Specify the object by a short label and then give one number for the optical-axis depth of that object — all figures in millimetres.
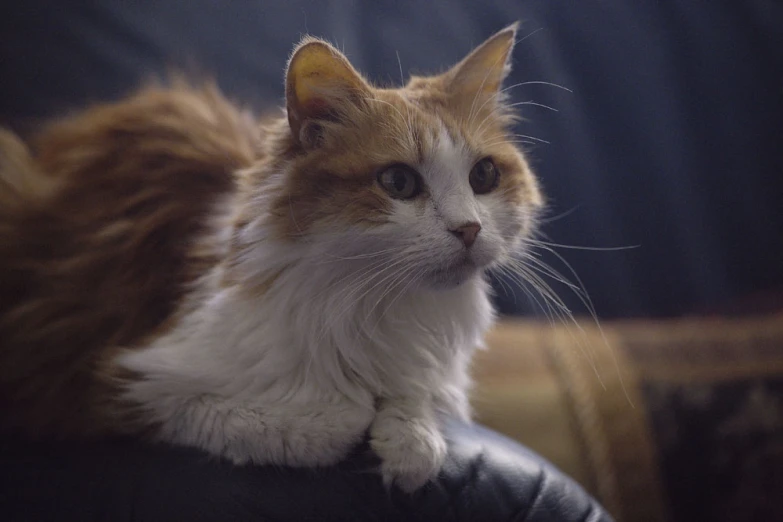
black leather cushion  771
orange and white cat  806
